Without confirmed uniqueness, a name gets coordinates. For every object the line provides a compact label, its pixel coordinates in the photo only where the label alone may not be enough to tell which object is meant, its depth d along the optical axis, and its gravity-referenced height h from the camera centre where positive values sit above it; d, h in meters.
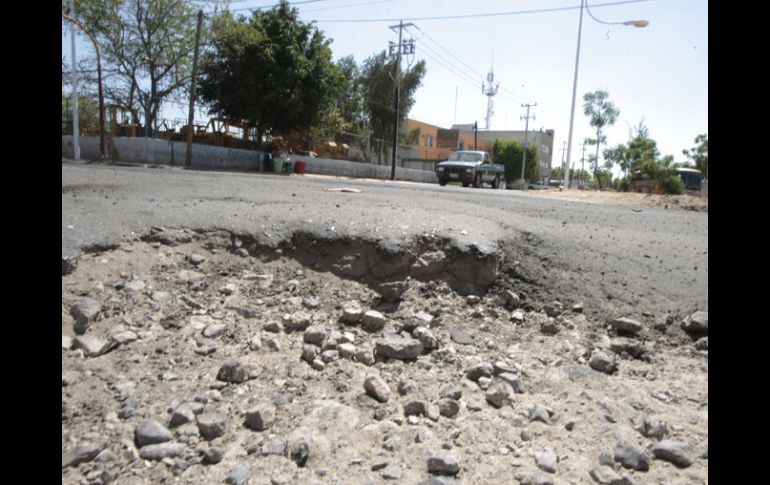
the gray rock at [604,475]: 1.91 -1.10
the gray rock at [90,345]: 2.33 -0.82
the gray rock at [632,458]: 2.03 -1.09
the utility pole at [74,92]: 18.70 +3.24
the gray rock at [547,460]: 1.97 -1.09
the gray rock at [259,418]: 2.07 -1.01
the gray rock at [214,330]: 2.62 -0.81
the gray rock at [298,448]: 1.92 -1.06
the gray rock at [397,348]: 2.65 -0.87
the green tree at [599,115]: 38.84 +7.11
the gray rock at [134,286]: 2.76 -0.62
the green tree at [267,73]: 24.89 +5.83
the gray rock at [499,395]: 2.38 -0.99
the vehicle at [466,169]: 21.12 +1.07
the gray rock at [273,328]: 2.74 -0.81
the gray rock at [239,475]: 1.81 -1.10
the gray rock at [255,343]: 2.58 -0.85
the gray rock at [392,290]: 3.15 -0.66
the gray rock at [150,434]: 1.96 -1.04
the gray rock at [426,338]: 2.77 -0.84
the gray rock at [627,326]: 3.12 -0.81
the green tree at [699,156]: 42.56 +4.72
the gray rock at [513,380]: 2.52 -0.96
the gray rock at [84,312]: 2.43 -0.70
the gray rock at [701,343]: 3.02 -0.87
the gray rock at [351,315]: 2.90 -0.76
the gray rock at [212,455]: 1.90 -1.08
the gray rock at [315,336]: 2.69 -0.83
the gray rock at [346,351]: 2.62 -0.88
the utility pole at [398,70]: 29.64 +7.26
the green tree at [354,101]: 44.22 +7.88
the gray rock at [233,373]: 2.33 -0.92
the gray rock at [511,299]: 3.33 -0.72
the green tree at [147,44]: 24.92 +7.12
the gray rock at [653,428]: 2.24 -1.05
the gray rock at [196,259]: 3.20 -0.52
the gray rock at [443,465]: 1.91 -1.07
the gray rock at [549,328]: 3.08 -0.83
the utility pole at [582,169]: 64.09 +4.09
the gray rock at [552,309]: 3.26 -0.75
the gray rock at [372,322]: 2.88 -0.79
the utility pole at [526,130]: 48.30 +7.11
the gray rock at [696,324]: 3.12 -0.77
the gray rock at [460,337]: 2.88 -0.86
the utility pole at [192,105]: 21.77 +3.46
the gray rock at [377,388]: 2.32 -0.96
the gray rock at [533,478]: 1.88 -1.10
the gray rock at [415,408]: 2.26 -1.01
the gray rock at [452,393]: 2.39 -0.99
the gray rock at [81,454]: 1.83 -1.07
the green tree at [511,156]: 54.91 +4.45
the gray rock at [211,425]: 2.01 -1.02
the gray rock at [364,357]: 2.59 -0.90
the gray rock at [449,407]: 2.27 -1.01
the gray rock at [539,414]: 2.29 -1.03
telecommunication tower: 51.47 +10.75
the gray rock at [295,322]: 2.79 -0.79
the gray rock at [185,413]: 2.06 -1.00
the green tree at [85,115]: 27.51 +3.95
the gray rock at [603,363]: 2.75 -0.93
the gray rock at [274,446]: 1.95 -1.06
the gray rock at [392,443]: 2.03 -1.06
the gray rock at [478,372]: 2.57 -0.95
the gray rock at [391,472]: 1.86 -1.09
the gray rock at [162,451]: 1.90 -1.07
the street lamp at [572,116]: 22.77 +3.98
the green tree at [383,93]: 42.84 +8.58
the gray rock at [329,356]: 2.57 -0.90
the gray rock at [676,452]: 2.06 -1.07
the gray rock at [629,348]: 2.94 -0.89
